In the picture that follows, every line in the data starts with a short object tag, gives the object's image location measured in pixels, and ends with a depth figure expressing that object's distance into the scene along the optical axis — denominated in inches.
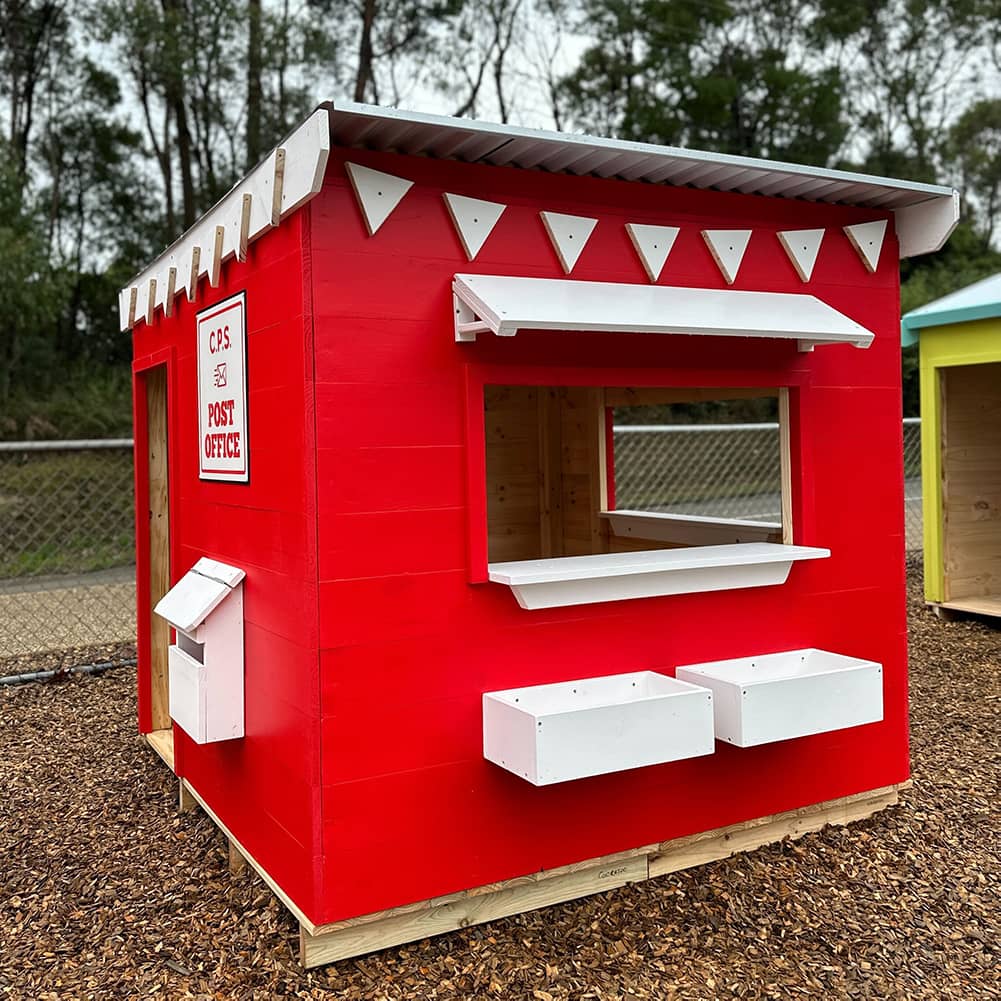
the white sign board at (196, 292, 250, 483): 121.8
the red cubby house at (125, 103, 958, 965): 105.5
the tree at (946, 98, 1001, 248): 943.0
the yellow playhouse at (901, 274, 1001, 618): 265.0
